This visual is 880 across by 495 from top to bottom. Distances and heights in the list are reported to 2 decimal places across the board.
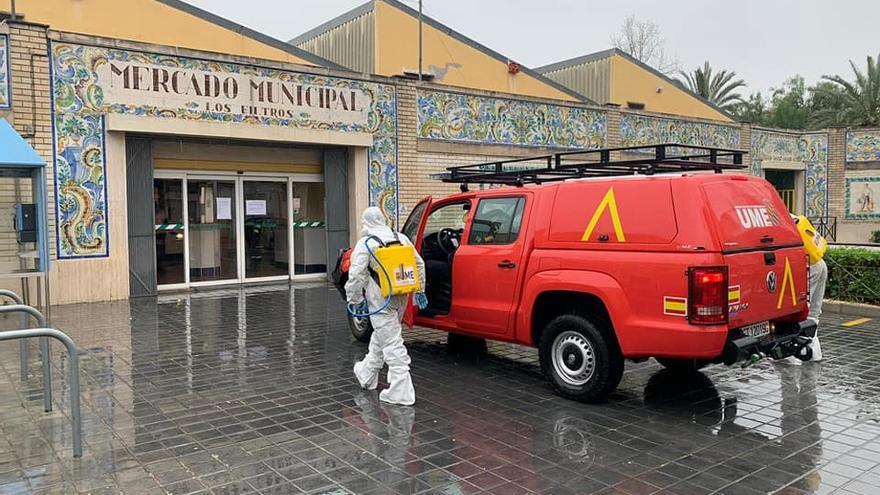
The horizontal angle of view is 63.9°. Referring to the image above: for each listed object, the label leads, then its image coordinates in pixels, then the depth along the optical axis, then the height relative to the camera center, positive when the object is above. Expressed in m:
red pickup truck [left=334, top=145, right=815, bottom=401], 5.39 -0.47
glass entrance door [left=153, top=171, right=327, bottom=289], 13.70 -0.20
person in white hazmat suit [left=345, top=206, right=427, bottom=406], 6.09 -0.89
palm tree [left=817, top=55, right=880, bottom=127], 32.09 +5.43
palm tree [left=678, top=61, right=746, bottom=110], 37.66 +6.91
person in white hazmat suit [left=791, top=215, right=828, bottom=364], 7.80 -0.80
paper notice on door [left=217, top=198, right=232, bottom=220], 14.27 +0.20
